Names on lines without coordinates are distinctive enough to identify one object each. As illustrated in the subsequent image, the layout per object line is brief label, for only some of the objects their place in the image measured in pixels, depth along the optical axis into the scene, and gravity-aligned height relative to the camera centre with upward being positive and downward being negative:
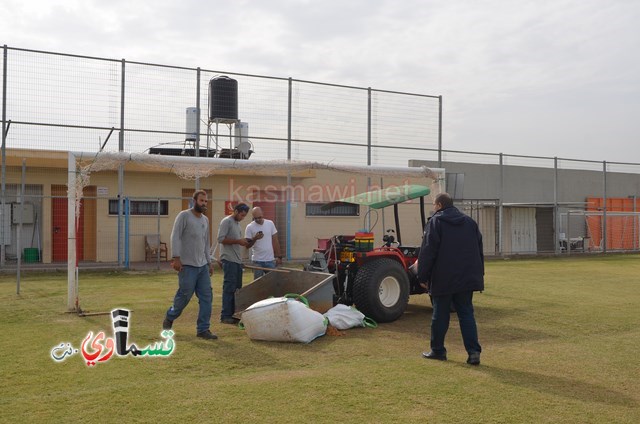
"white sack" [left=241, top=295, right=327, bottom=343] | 7.26 -1.11
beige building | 17.97 +0.53
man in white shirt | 9.55 -0.24
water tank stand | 18.42 +2.91
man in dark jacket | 6.40 -0.45
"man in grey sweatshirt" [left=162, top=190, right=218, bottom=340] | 7.61 -0.45
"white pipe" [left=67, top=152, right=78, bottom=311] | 9.39 -0.15
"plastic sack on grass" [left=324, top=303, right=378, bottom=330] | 8.08 -1.18
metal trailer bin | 8.80 -0.85
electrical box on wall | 18.13 +0.29
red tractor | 8.73 -0.60
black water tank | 18.64 +3.72
